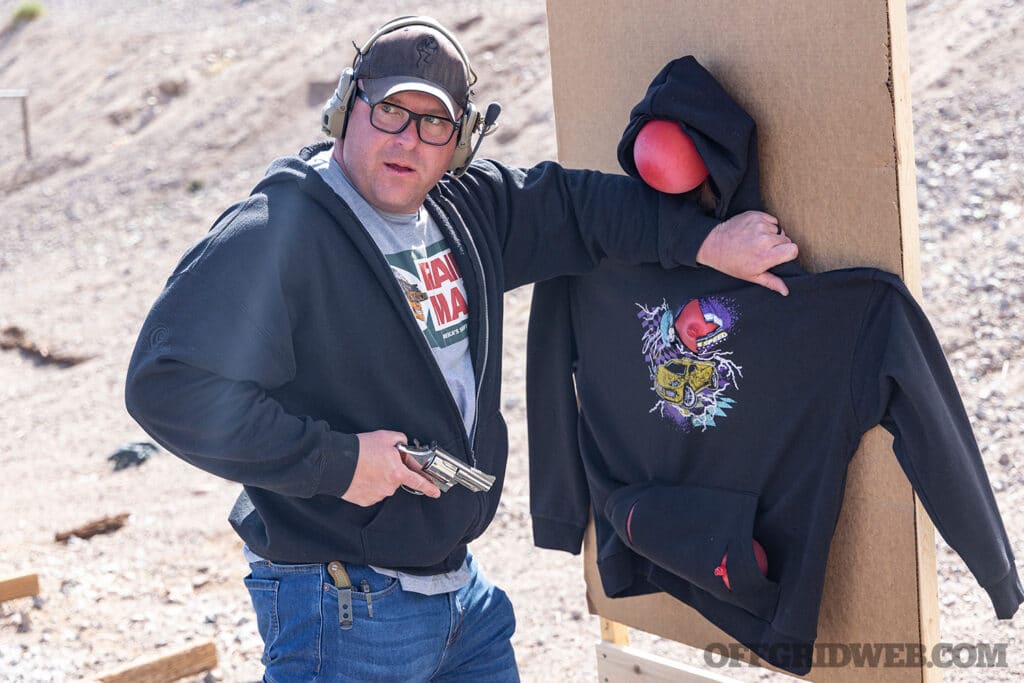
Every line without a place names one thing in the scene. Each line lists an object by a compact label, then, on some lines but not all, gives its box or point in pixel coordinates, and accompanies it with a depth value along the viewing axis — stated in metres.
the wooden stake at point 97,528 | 5.43
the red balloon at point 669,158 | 2.51
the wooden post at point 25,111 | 13.14
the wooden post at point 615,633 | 3.26
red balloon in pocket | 2.53
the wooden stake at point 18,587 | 4.33
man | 2.14
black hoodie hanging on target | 2.29
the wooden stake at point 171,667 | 3.77
